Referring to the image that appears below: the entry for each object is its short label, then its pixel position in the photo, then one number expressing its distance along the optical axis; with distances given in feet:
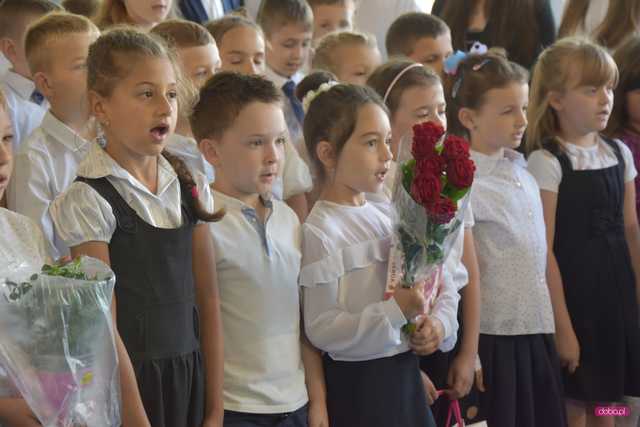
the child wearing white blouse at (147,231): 13.70
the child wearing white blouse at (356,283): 15.89
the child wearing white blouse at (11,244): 12.64
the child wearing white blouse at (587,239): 22.67
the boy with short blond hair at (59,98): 17.60
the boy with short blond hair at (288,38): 25.09
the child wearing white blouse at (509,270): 20.54
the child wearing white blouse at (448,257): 18.95
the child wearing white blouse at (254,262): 15.47
